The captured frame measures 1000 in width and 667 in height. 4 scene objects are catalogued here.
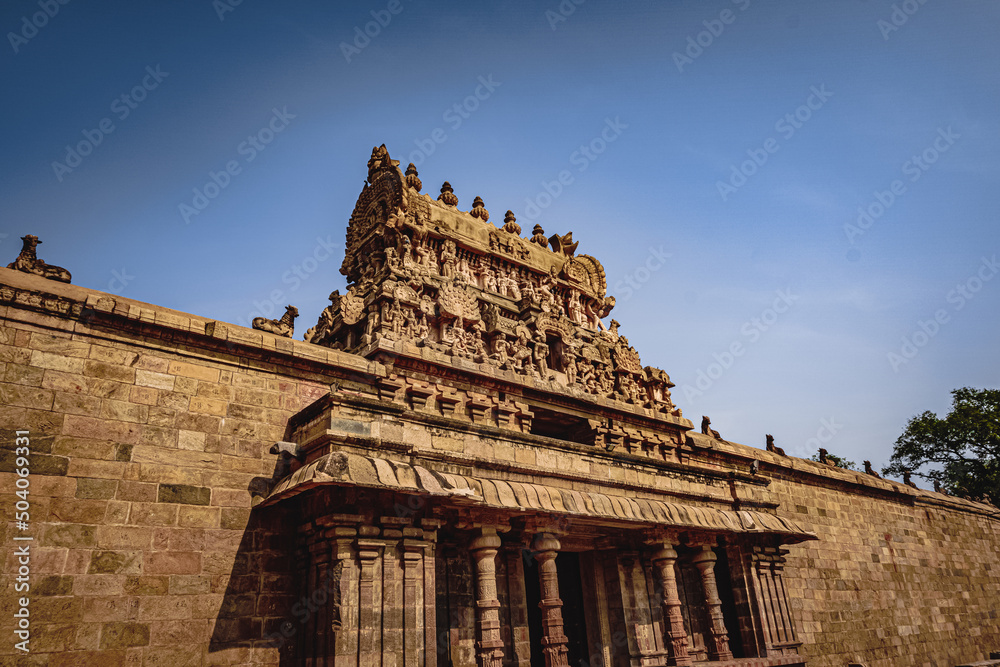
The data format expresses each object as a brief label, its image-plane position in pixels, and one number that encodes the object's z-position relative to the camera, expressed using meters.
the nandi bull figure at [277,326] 10.60
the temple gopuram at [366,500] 7.53
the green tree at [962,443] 30.83
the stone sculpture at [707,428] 19.05
